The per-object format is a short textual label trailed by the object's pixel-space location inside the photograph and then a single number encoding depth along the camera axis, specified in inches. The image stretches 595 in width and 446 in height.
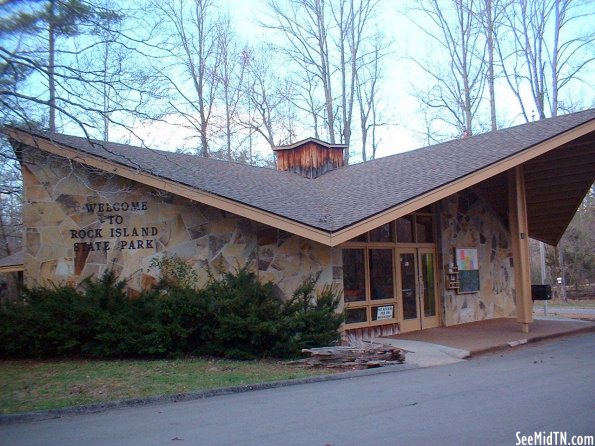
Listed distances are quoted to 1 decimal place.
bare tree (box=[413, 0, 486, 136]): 1338.6
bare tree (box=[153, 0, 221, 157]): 1216.8
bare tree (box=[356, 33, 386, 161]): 1492.4
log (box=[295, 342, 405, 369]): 475.5
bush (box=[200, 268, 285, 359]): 497.0
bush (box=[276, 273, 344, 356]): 502.0
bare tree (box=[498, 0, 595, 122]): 1294.3
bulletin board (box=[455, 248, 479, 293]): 749.9
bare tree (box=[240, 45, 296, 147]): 1381.6
